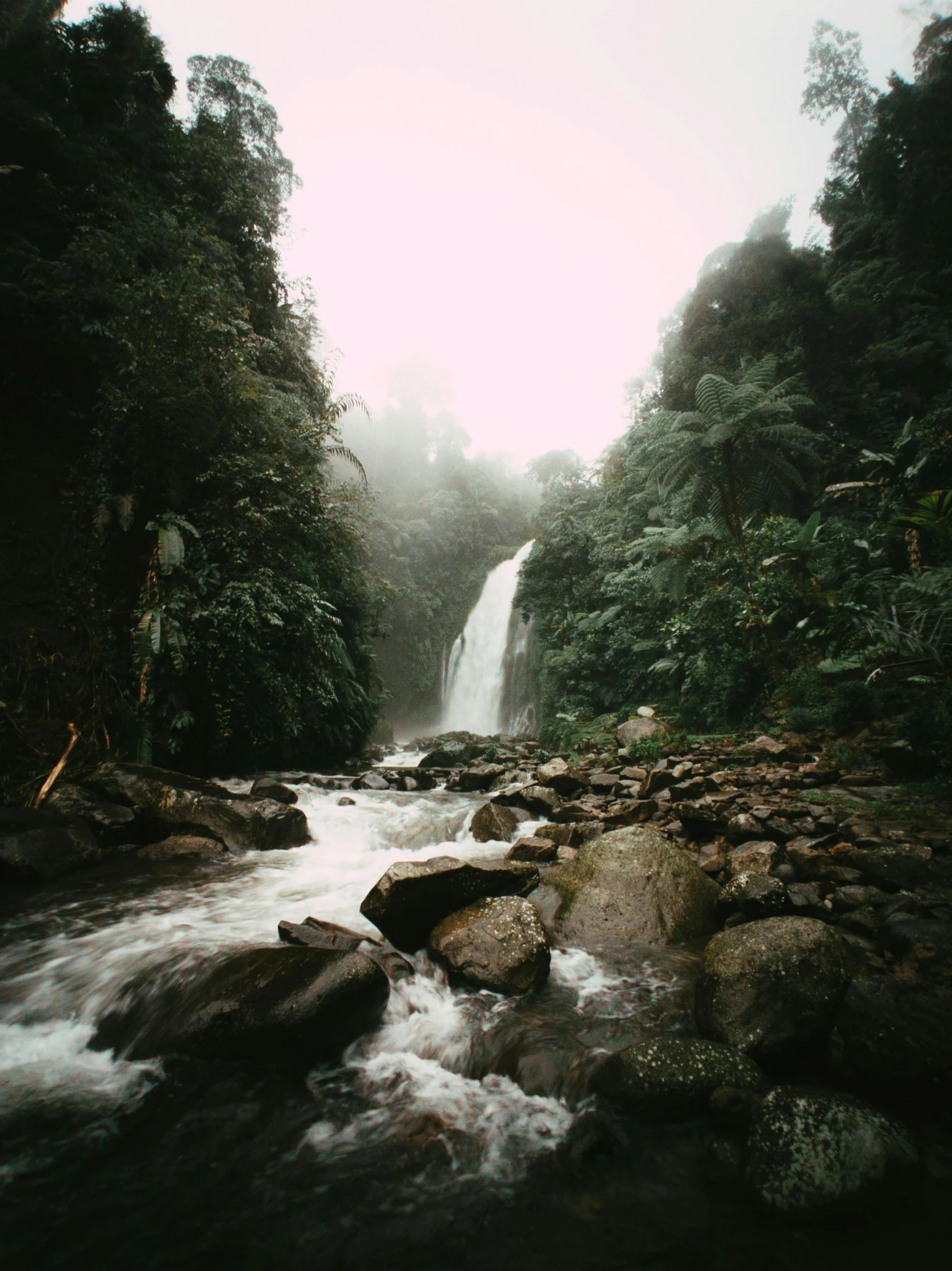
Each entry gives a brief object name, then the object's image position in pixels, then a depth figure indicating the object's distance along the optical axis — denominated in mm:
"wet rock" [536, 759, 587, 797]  7020
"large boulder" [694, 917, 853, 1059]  2248
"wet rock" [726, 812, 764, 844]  4371
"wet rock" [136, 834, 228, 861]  4945
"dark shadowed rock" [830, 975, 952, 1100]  1948
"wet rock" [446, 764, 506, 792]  8859
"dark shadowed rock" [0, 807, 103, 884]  4211
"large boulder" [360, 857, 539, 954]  3334
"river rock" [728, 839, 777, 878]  3889
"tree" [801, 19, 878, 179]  26984
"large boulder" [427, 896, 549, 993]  2916
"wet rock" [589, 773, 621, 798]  6719
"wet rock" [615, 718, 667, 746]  10164
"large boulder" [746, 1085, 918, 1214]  1595
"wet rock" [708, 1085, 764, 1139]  1907
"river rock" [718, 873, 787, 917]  3318
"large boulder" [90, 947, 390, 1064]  2350
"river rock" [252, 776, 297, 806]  7004
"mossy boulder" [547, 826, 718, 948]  3510
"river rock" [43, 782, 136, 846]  4977
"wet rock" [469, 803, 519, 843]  5746
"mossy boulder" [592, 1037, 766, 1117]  2000
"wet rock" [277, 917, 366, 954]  3119
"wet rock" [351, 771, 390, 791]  8836
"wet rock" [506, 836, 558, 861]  4637
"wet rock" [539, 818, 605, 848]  4961
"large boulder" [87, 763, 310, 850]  5312
